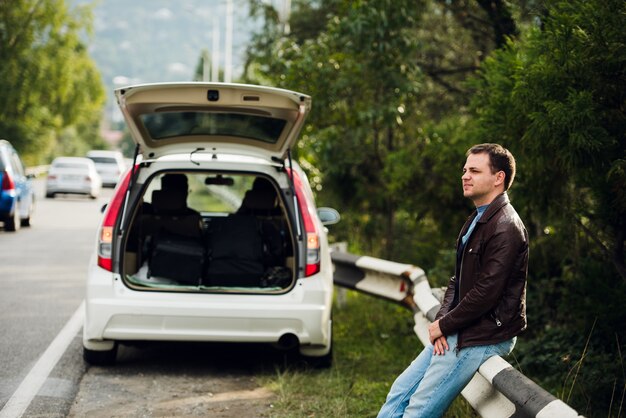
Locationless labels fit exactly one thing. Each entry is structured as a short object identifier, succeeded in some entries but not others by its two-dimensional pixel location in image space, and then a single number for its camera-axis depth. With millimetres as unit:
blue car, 17531
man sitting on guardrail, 4203
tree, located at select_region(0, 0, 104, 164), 50500
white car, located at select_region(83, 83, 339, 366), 6914
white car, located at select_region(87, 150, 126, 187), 40875
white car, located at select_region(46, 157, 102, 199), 31891
